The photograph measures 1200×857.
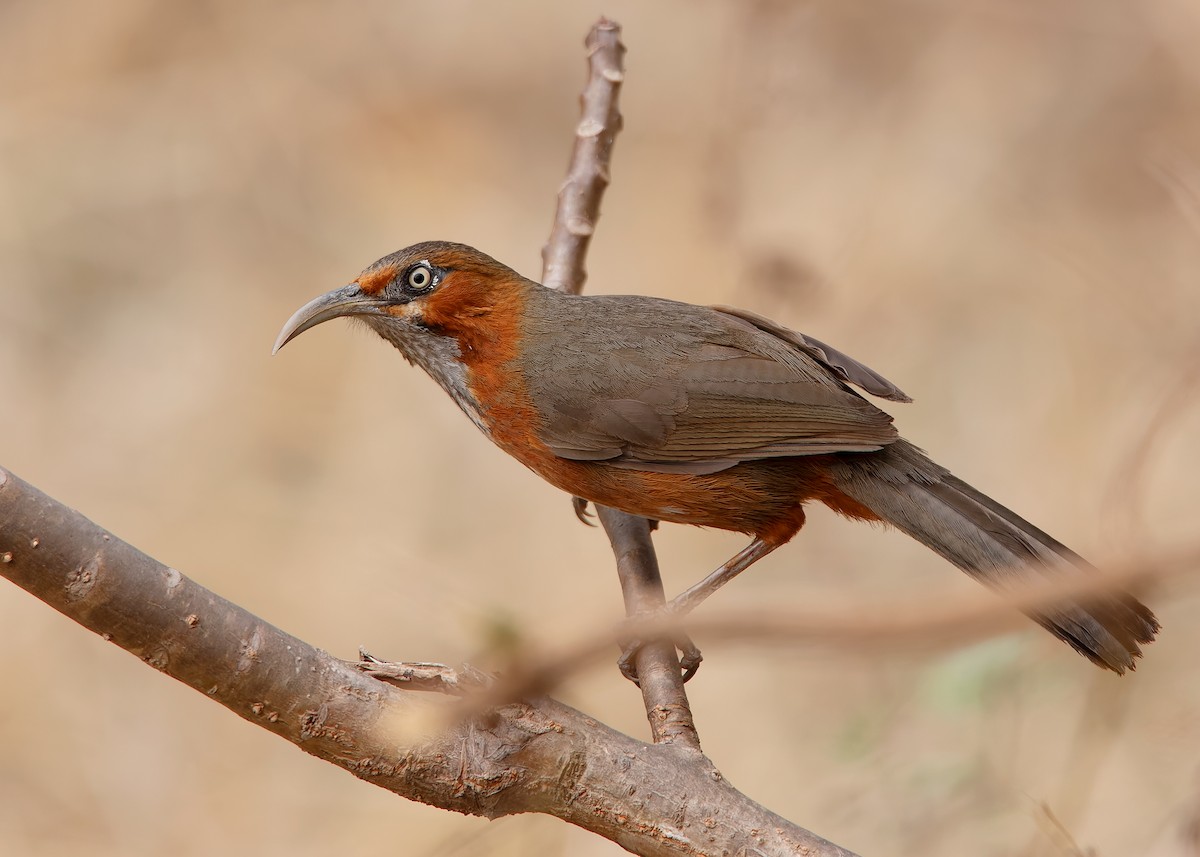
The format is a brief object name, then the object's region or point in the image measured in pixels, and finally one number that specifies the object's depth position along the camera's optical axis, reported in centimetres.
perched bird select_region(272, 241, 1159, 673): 731
